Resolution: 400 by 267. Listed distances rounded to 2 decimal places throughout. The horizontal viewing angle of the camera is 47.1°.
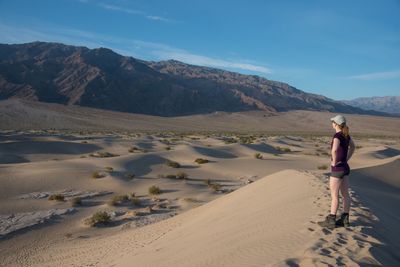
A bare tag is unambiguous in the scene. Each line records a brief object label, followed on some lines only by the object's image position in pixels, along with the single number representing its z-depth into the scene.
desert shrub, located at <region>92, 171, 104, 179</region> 18.12
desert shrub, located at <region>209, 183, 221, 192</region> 16.89
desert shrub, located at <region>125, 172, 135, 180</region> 18.86
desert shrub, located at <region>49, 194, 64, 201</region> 14.60
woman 7.30
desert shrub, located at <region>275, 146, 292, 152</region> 35.33
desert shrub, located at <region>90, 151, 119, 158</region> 26.42
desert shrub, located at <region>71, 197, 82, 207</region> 14.13
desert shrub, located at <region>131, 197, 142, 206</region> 14.27
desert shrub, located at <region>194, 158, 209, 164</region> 24.03
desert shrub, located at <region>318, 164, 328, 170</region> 22.28
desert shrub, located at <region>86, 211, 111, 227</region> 12.02
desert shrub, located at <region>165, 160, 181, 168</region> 22.27
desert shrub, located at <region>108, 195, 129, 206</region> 14.19
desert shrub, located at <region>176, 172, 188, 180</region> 19.42
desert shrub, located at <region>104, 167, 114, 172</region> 19.89
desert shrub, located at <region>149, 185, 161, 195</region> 16.02
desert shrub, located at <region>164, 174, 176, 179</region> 19.38
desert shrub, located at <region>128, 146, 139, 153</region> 30.52
